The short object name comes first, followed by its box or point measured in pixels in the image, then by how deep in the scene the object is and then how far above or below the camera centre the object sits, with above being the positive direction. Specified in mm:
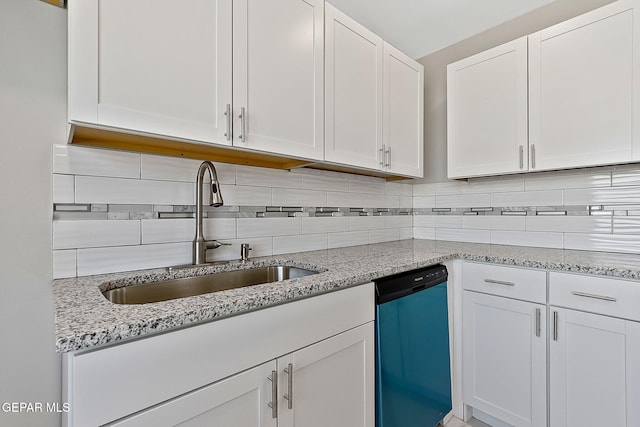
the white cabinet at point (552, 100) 1520 +641
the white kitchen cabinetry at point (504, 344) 1479 -666
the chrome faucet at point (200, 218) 1318 -18
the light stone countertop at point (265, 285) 677 -234
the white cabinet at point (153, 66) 907 +485
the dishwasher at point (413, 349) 1280 -626
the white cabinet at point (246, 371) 664 -417
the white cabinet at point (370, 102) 1581 +648
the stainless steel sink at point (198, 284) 1128 -293
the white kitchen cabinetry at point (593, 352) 1248 -592
